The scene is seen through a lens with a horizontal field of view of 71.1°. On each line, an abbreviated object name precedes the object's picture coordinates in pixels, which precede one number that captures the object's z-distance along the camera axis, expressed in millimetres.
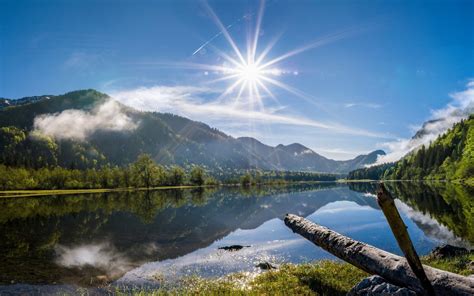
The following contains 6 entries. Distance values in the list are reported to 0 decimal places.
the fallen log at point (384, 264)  10445
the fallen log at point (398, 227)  9438
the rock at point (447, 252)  21142
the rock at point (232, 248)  30325
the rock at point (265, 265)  22281
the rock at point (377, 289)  10961
